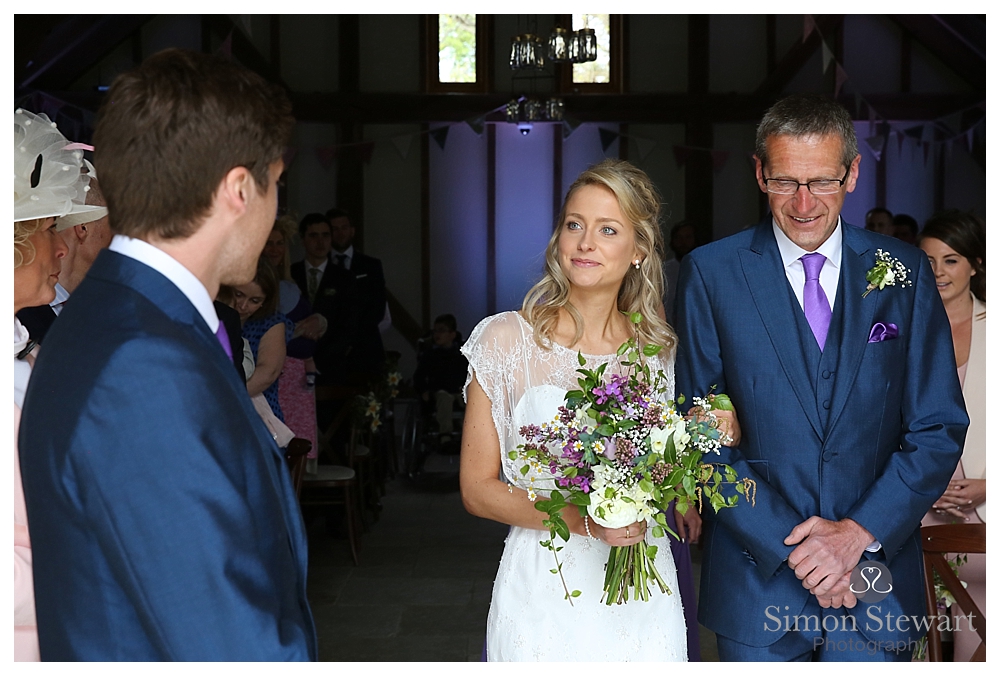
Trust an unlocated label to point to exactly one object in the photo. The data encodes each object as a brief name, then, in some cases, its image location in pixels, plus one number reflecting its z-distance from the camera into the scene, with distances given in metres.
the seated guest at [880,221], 7.55
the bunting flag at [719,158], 11.55
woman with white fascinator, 1.73
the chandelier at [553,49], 8.82
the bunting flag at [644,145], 11.61
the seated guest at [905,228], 8.04
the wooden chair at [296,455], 4.20
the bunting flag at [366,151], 11.60
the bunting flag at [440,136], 11.77
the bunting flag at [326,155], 11.52
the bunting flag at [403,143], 11.49
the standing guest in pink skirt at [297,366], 5.16
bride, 2.37
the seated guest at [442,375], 9.20
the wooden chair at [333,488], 5.52
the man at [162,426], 1.16
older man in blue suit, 2.21
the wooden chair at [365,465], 6.00
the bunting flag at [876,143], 11.19
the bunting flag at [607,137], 11.64
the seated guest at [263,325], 4.45
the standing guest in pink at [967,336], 3.13
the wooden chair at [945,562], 2.45
